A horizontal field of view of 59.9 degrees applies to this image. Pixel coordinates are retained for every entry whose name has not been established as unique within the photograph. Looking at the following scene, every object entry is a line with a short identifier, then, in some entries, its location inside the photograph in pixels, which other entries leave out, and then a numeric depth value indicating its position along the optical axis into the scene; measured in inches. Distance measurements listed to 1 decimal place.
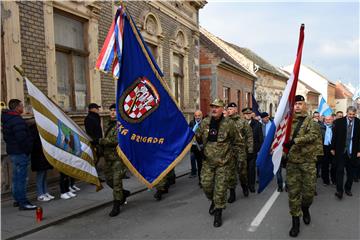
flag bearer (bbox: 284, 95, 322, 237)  168.6
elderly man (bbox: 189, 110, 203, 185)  197.7
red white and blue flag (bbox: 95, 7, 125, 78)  184.9
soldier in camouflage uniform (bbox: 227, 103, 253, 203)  245.7
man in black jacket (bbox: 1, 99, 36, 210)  210.2
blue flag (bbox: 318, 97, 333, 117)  361.3
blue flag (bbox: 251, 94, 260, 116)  365.5
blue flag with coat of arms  185.6
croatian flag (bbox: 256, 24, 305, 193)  163.0
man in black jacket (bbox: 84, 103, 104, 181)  256.4
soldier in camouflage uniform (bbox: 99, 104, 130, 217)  207.5
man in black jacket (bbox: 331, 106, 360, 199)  243.1
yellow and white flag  194.4
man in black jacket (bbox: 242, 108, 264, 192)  271.8
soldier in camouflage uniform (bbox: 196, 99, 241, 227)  183.5
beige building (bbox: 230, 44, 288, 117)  1109.1
